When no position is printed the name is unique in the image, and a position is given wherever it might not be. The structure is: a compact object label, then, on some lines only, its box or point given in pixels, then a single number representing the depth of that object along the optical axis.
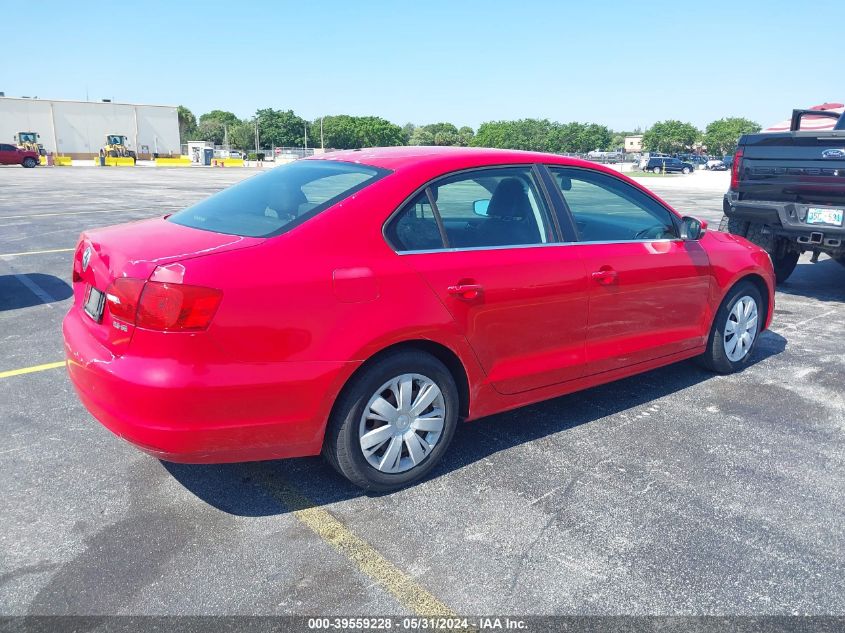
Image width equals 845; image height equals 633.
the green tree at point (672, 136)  129.75
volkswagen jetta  2.75
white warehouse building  70.25
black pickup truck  6.59
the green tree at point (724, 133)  124.88
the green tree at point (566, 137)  109.22
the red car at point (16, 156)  42.73
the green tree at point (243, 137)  125.25
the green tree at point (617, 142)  141.15
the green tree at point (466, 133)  140.54
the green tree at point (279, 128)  121.44
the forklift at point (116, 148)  61.21
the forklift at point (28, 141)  56.13
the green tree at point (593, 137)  115.71
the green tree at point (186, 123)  129.62
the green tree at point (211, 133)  139.88
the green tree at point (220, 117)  173.80
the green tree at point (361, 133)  124.81
